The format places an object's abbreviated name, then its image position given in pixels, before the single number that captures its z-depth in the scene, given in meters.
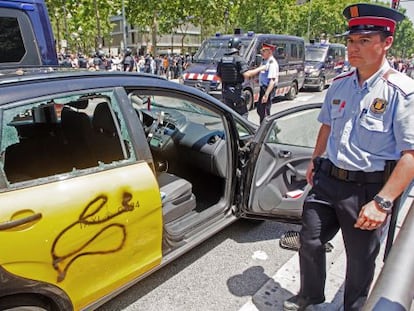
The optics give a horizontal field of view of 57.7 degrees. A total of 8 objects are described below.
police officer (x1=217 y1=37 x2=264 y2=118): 6.57
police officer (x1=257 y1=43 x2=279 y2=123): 6.95
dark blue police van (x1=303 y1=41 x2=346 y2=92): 14.40
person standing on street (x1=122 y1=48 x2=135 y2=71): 15.88
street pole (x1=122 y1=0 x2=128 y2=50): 22.09
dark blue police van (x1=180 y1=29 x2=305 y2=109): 8.99
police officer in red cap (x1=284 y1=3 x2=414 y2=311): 1.70
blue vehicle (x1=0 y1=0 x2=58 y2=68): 3.58
